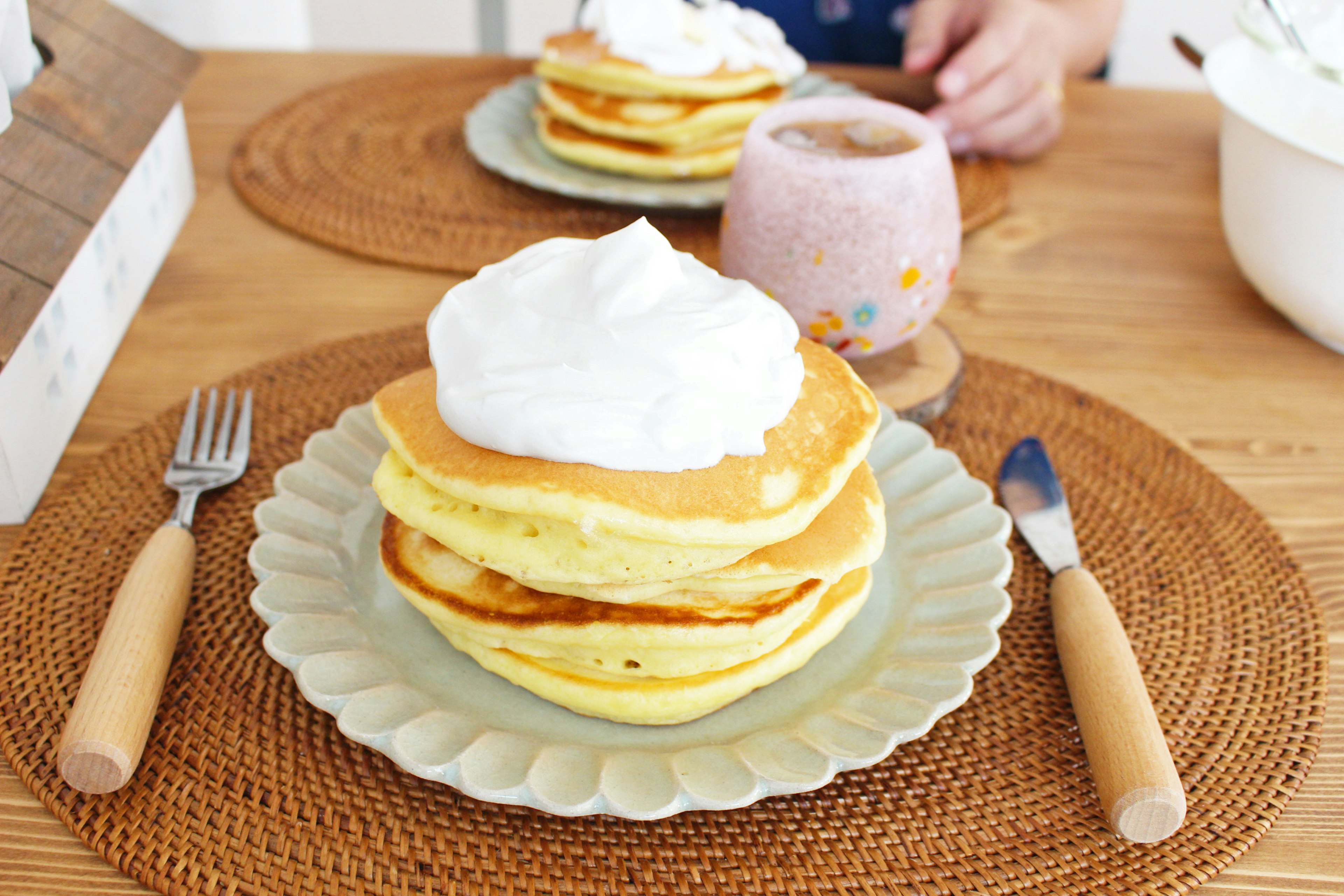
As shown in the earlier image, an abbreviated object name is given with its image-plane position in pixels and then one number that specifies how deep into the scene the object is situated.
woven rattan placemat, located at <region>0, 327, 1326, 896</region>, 0.66
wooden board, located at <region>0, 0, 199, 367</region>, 0.76
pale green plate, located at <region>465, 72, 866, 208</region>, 0.95
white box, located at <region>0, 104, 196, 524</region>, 0.76
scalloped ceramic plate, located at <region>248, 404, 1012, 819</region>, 0.67
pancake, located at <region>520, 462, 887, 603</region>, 0.68
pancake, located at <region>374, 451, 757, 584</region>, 0.67
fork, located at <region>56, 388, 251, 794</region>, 0.67
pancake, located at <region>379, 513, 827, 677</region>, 0.69
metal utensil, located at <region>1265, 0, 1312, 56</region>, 0.87
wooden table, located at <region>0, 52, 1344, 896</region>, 0.81
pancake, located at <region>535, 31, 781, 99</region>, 0.96
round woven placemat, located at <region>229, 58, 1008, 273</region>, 0.94
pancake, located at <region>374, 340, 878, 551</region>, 0.67
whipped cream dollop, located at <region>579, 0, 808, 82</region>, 0.97
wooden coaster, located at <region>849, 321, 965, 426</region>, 0.83
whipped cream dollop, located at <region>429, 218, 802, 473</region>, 0.67
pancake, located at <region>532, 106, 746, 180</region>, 0.97
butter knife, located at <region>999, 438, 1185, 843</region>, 0.67
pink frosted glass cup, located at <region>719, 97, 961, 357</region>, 0.82
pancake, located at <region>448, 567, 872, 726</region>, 0.69
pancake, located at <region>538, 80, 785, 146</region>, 0.96
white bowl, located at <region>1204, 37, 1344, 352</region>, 0.84
